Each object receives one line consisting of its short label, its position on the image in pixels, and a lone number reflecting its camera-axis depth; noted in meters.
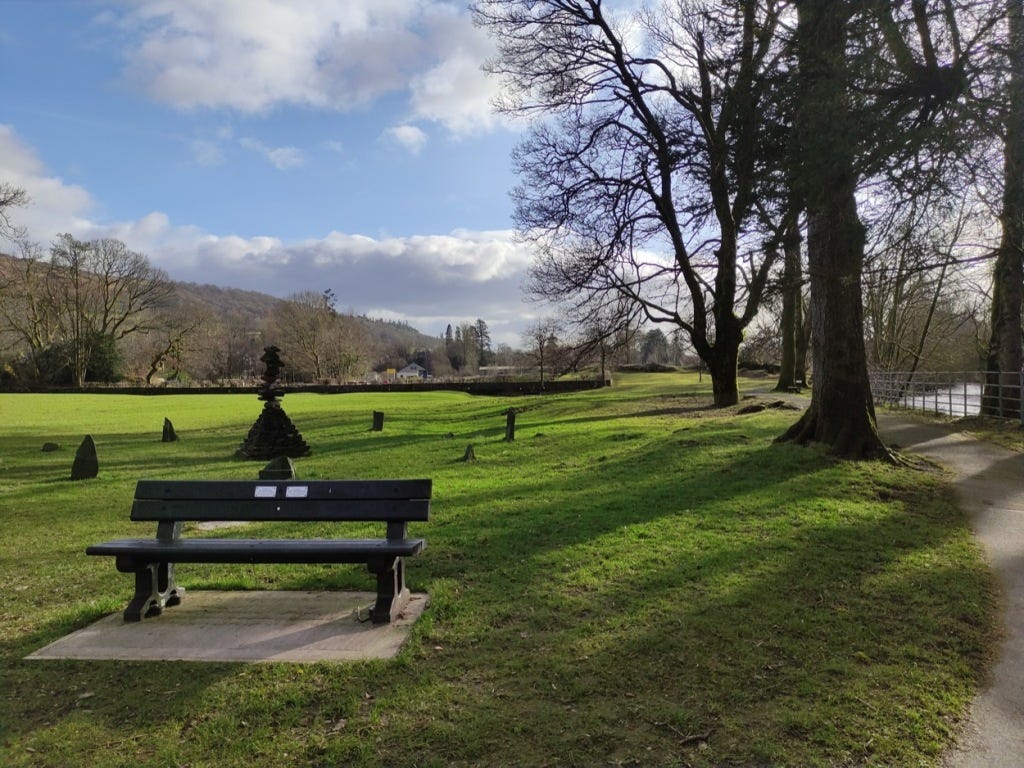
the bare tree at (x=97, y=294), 62.53
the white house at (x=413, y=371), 124.28
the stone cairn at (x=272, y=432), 14.83
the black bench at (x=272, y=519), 4.35
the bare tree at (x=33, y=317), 60.42
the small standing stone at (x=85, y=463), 11.57
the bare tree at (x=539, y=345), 51.90
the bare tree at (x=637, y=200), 17.92
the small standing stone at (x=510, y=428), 16.27
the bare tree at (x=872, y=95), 6.75
